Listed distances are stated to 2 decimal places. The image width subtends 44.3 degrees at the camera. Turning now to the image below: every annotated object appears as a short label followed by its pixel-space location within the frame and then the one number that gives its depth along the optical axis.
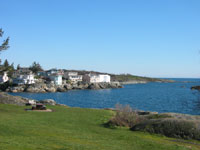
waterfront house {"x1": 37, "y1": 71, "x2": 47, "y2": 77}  145.25
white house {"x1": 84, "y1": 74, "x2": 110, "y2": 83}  145.62
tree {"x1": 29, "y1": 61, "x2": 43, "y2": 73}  152.84
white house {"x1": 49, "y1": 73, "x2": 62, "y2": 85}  120.75
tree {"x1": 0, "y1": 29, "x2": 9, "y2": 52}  22.73
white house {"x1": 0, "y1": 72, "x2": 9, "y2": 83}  112.06
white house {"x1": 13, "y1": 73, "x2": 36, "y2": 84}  110.69
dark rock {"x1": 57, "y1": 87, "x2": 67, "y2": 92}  101.56
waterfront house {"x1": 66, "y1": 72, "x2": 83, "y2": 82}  141.29
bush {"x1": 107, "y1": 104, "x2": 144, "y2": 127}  16.94
